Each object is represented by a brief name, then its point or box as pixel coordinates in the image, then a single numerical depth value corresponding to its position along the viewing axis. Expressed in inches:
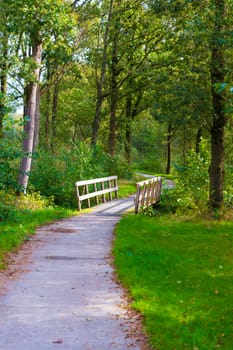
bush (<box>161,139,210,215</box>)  746.2
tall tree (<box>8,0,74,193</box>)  601.0
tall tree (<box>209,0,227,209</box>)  617.9
